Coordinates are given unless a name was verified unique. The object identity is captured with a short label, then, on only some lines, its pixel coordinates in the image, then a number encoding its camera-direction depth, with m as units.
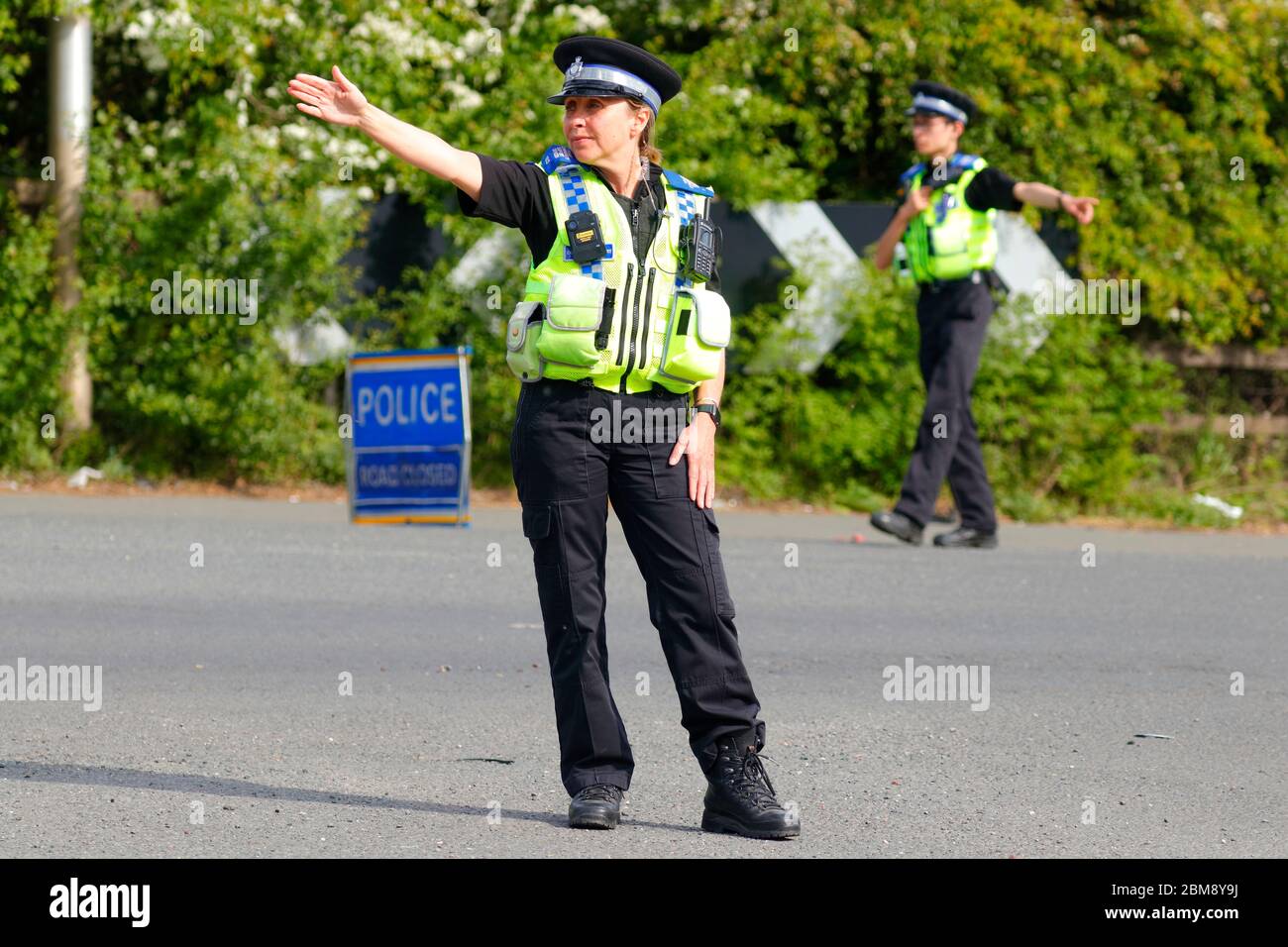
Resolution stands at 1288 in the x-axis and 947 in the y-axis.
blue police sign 20.77
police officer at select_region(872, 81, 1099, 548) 19.67
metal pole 24.36
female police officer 8.41
